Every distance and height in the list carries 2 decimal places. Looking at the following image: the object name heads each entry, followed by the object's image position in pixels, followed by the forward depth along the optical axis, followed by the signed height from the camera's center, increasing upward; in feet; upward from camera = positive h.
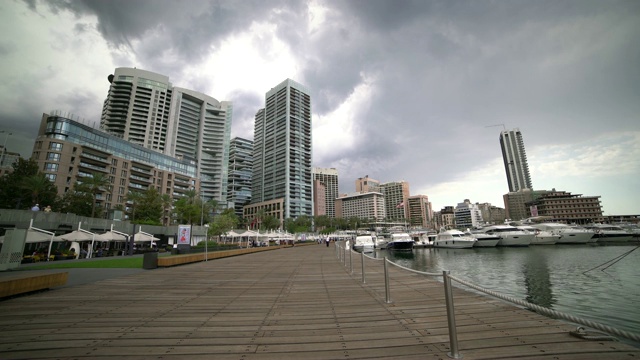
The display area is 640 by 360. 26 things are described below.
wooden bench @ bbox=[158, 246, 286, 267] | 56.80 -5.51
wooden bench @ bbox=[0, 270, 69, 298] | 24.84 -4.36
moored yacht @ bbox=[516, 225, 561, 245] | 181.78 -4.53
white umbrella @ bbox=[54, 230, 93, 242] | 87.96 +0.70
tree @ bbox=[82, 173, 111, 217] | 201.05 +41.09
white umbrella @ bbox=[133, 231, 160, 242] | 113.70 +0.09
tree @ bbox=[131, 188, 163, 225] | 225.15 +24.83
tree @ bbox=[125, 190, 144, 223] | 231.81 +34.21
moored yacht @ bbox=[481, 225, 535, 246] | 176.04 -3.65
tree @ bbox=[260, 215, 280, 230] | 373.81 +17.23
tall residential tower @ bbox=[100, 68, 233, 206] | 387.75 +180.86
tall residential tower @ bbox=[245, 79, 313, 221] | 506.89 +165.09
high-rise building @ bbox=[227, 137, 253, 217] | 603.84 +141.47
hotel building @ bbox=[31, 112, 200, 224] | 230.68 +75.82
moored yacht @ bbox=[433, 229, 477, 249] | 176.53 -4.97
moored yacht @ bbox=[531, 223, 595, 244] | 181.27 -3.00
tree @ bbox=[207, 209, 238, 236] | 159.53 +5.85
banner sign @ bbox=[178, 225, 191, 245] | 80.28 +0.46
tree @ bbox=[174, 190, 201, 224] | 248.32 +24.18
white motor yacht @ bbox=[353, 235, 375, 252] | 163.32 -5.88
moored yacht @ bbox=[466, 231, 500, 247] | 177.12 -5.16
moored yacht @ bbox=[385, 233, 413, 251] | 178.81 -5.71
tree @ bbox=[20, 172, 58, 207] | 158.92 +30.04
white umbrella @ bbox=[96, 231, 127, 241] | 98.18 +0.32
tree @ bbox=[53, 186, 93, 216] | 190.33 +24.56
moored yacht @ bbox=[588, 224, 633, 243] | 192.43 -3.44
